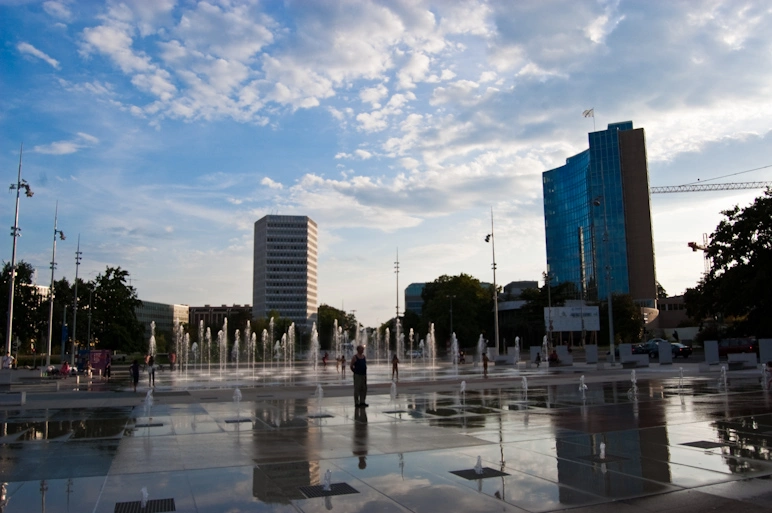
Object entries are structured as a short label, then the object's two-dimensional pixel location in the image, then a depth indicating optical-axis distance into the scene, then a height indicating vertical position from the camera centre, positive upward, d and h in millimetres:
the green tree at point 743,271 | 49812 +4418
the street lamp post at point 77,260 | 53081 +6308
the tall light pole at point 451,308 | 91438 +3017
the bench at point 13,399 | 20216 -2129
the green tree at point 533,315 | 100812 +2061
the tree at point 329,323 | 172875 +2006
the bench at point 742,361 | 34531 -2039
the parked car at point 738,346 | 50125 -1772
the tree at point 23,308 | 60000 +2585
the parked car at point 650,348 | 57019 -2149
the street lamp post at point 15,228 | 32844 +5730
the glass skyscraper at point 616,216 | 123938 +22246
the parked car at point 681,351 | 55031 -2278
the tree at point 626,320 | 89562 +879
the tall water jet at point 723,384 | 22159 -2249
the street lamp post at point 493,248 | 56500 +7214
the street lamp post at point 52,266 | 42878 +4909
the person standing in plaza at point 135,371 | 24825 -1539
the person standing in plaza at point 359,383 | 17359 -1476
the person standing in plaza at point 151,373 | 27081 -1742
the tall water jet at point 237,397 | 16130 -1773
